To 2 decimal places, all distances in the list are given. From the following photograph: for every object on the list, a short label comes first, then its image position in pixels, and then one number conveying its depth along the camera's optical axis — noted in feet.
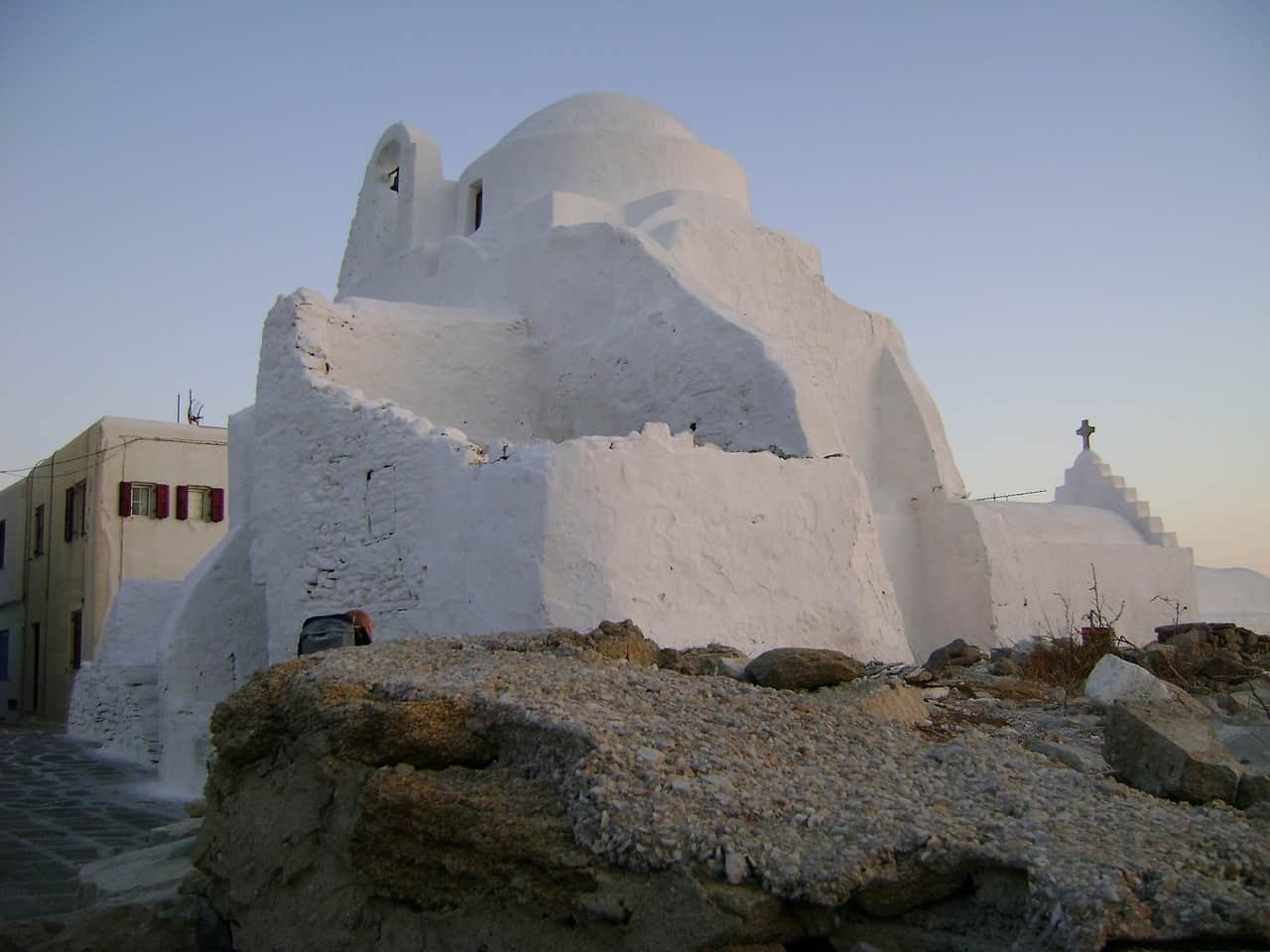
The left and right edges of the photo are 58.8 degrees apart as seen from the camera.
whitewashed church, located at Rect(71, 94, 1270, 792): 22.41
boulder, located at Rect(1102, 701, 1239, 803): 11.75
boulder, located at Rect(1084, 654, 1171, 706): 17.04
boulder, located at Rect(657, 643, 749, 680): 17.20
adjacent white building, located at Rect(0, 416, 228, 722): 61.05
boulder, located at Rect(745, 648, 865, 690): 16.53
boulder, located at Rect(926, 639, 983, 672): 26.99
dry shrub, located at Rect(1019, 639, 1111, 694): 23.00
